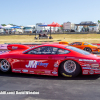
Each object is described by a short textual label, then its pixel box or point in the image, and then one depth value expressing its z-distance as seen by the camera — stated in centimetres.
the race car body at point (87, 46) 1400
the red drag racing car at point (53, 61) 564
